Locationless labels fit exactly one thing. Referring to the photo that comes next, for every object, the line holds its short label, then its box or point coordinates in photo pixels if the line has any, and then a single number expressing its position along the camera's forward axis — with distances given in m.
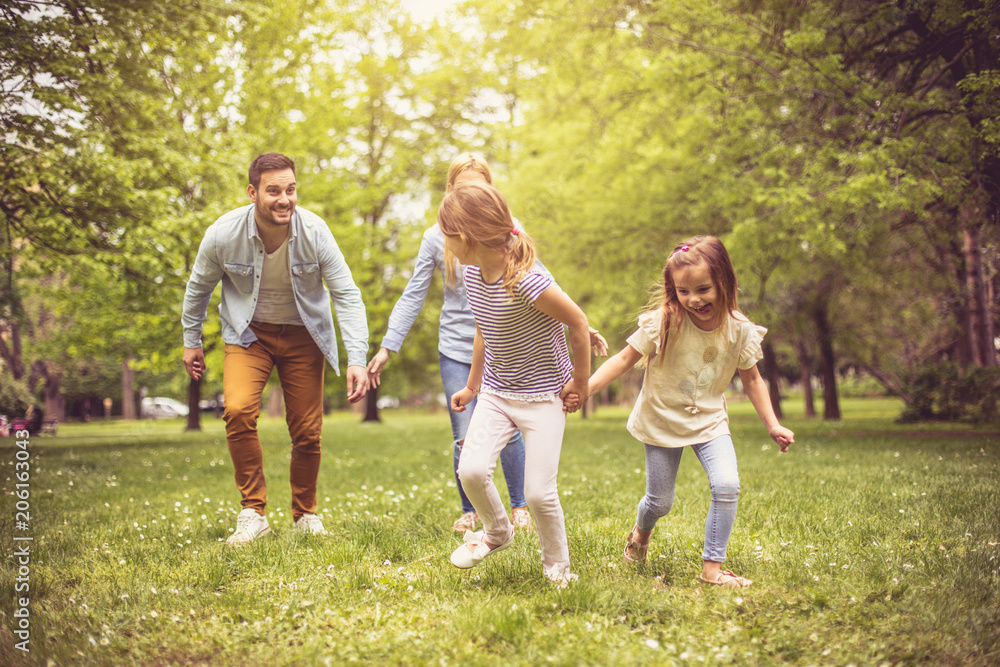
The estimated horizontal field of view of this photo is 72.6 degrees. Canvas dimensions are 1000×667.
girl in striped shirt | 2.91
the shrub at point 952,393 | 15.03
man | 4.21
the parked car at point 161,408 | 55.24
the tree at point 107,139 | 6.34
